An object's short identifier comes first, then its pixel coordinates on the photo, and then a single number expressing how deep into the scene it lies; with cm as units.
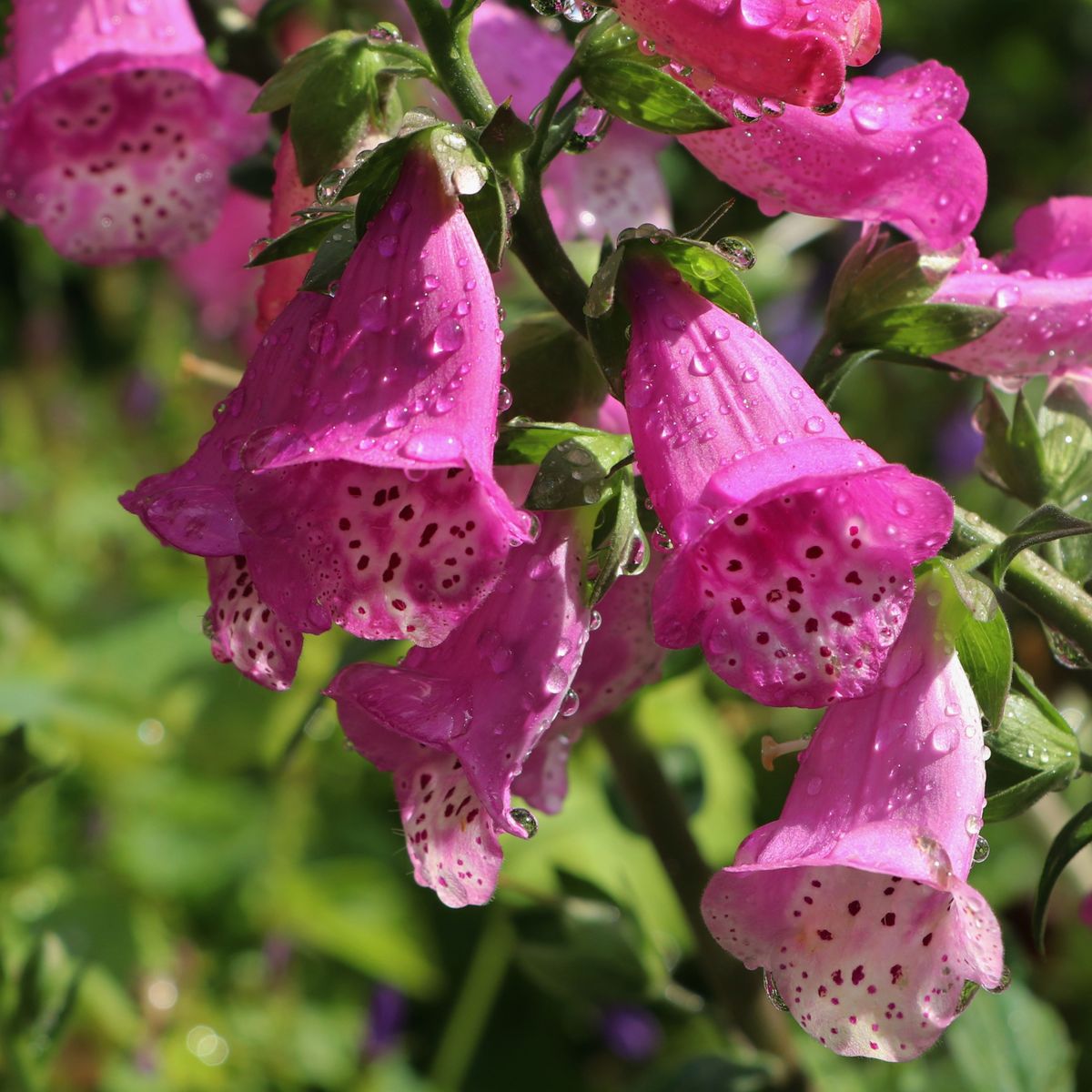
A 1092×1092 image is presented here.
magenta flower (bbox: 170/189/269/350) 76
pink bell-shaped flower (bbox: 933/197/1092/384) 39
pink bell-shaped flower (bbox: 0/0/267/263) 43
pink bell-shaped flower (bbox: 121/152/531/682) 36
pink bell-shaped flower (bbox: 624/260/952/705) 35
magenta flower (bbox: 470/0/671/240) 44
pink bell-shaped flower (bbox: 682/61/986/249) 39
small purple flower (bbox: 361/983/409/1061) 69
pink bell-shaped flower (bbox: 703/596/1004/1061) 37
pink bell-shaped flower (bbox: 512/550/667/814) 40
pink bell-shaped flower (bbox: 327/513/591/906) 37
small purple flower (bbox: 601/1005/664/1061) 72
